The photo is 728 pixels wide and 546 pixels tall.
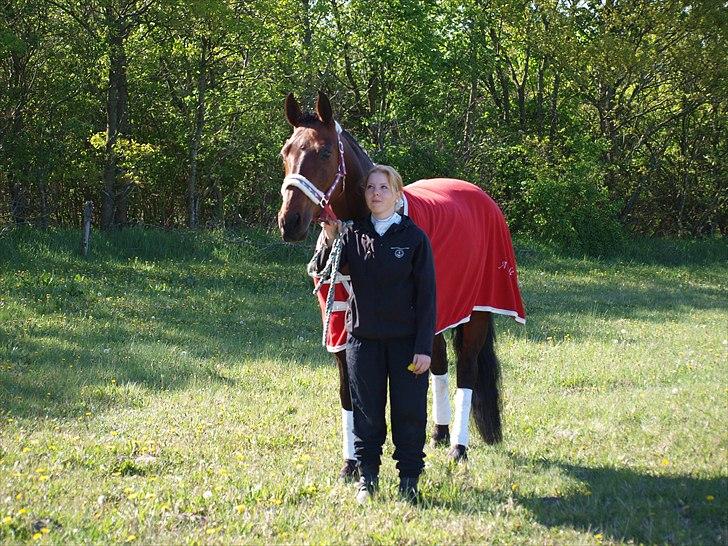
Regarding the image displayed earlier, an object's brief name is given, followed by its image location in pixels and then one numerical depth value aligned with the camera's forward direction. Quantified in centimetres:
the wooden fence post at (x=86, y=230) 1502
